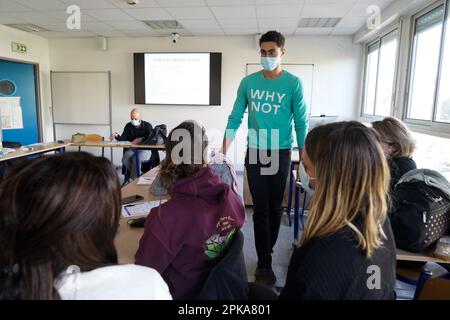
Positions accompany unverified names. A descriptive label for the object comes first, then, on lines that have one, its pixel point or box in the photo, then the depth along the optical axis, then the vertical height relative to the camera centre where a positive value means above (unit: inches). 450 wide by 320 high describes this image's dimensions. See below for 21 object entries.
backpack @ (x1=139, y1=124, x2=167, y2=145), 187.6 -15.4
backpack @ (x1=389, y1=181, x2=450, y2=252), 58.0 -18.5
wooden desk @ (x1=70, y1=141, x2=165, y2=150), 185.7 -20.9
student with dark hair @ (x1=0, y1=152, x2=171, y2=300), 23.0 -9.5
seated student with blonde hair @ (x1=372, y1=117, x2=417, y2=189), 75.6 -7.4
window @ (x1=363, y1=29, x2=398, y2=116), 173.5 +25.0
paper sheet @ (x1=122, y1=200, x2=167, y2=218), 62.4 -20.1
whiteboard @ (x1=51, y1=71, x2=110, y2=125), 245.9 +9.7
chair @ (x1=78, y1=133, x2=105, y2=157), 209.2 -18.9
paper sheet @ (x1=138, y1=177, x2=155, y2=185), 88.2 -19.9
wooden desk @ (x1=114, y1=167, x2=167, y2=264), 46.1 -20.9
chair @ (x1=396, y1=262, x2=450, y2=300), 63.8 -32.4
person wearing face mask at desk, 197.5 -16.6
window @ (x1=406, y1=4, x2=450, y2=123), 124.7 +20.1
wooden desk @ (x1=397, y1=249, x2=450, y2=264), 56.6 -25.1
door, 220.7 +10.1
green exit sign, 215.5 +41.8
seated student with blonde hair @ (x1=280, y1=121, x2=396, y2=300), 31.7 -11.8
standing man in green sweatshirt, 83.0 -4.7
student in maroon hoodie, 41.1 -15.7
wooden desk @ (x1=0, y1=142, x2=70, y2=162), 141.2 -21.2
